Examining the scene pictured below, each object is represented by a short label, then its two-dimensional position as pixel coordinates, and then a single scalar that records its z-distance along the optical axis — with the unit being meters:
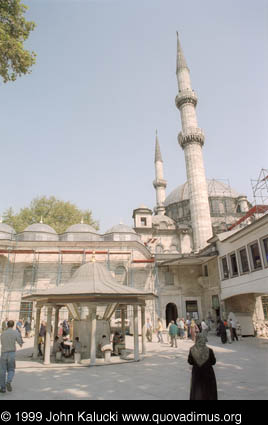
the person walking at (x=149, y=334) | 17.83
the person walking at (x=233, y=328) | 16.50
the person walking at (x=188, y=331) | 18.39
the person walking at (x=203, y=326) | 16.88
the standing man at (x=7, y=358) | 6.22
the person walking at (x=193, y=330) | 16.03
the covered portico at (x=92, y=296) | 9.92
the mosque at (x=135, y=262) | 22.58
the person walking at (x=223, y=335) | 15.24
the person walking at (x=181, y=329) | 17.81
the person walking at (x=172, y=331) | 13.91
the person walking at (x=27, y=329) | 19.22
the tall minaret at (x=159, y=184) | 48.29
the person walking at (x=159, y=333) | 16.53
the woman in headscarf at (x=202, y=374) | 4.29
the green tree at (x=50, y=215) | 35.41
